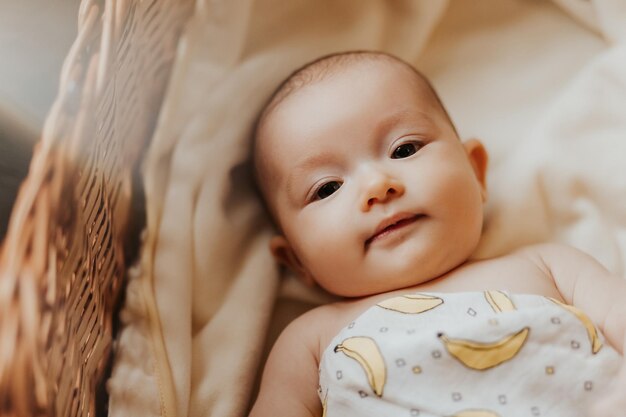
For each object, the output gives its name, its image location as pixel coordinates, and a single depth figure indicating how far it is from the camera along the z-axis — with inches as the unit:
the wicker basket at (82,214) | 12.9
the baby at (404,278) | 16.0
